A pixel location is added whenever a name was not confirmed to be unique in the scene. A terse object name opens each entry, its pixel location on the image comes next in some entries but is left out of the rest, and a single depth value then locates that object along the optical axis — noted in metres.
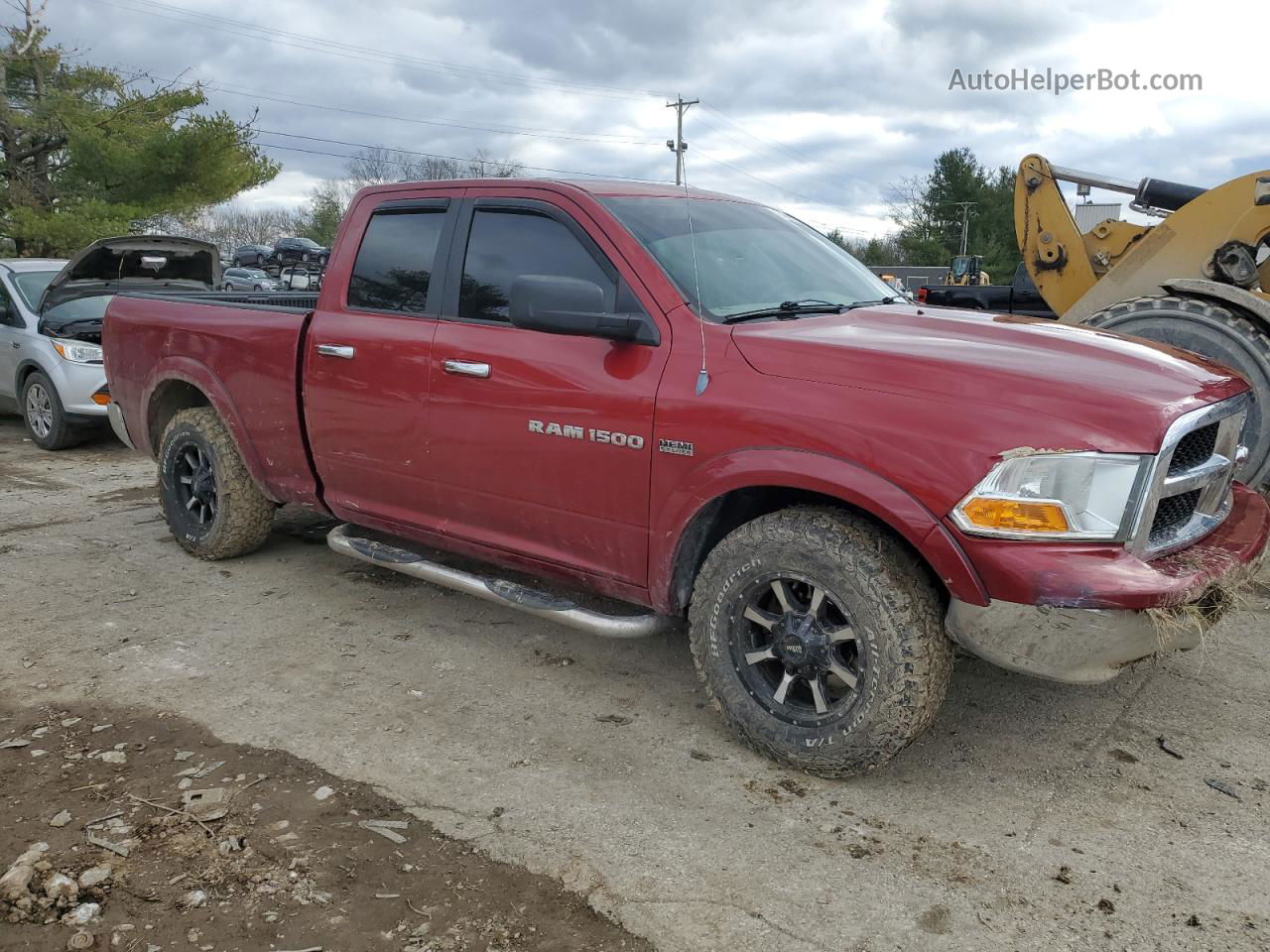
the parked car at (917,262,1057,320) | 11.27
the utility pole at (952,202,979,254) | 59.09
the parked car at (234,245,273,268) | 43.76
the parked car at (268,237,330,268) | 37.19
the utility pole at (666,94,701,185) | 33.54
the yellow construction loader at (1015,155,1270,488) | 5.80
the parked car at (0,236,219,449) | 8.84
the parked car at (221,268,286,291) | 32.36
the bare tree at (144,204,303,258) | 82.31
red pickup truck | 2.69
